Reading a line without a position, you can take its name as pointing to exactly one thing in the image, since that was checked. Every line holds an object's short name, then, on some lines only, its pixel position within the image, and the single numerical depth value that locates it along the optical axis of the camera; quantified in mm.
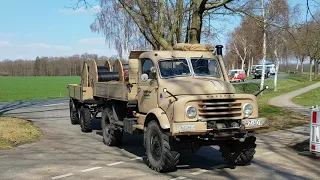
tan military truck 7359
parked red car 54594
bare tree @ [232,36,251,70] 63800
